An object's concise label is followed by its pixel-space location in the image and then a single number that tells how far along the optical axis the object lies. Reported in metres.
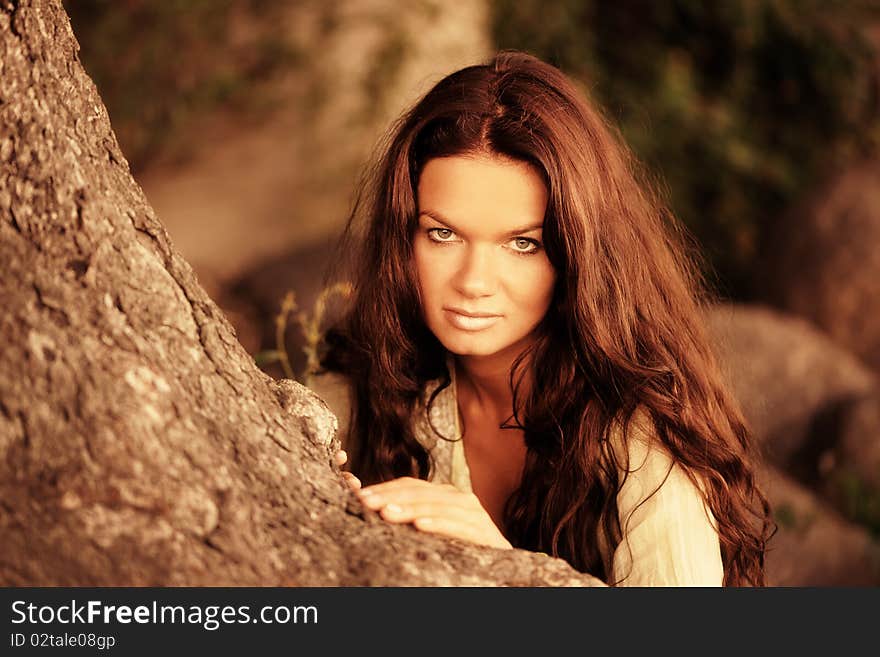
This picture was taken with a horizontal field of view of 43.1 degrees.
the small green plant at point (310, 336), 2.70
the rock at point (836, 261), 6.20
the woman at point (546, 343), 2.31
